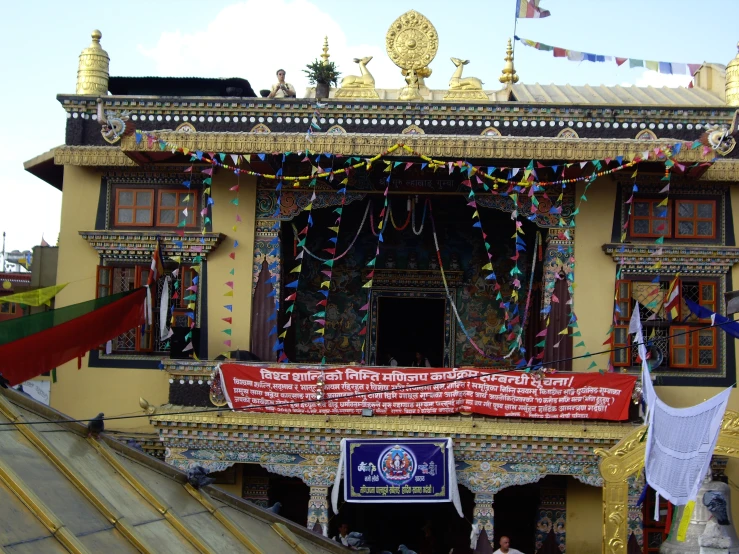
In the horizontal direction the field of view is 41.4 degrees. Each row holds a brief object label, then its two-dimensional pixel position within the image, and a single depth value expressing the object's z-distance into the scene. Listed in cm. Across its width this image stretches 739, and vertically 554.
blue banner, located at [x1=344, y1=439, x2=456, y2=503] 1570
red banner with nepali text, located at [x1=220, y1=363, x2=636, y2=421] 1591
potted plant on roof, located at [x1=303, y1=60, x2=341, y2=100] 1817
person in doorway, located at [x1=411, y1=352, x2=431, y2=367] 1940
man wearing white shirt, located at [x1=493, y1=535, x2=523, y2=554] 1491
